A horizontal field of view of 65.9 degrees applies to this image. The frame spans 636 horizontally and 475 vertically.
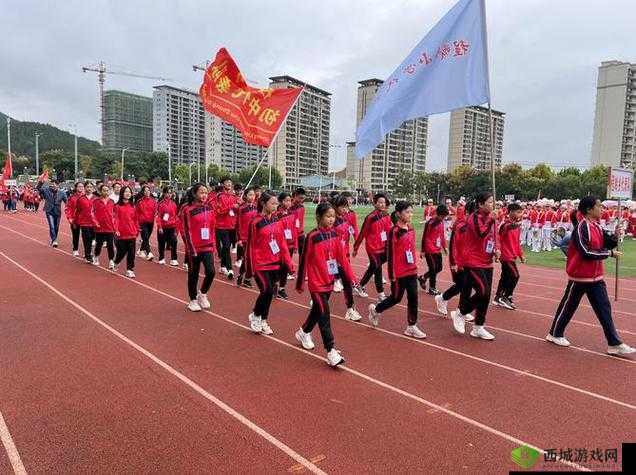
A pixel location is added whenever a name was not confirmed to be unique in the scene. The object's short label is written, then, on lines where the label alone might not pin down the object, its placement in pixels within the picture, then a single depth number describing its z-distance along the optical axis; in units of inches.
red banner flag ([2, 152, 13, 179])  1121.4
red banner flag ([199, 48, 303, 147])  385.1
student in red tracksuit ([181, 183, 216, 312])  273.7
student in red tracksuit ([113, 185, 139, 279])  368.5
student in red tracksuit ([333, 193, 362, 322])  220.4
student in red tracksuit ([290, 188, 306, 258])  347.9
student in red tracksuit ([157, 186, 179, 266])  434.3
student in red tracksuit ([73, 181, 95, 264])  428.8
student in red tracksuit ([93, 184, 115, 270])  397.7
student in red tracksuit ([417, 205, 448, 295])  318.7
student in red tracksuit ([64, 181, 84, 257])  438.0
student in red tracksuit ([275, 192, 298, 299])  299.9
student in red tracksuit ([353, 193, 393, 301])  307.7
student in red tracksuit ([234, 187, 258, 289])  348.8
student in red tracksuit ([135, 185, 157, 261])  465.1
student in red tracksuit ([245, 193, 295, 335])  228.2
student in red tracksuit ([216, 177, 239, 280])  389.7
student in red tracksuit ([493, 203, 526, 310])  305.1
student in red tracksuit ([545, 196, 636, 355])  210.8
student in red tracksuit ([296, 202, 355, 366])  196.4
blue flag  235.5
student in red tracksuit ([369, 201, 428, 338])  233.1
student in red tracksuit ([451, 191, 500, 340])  233.0
